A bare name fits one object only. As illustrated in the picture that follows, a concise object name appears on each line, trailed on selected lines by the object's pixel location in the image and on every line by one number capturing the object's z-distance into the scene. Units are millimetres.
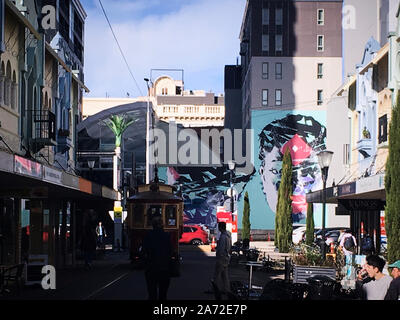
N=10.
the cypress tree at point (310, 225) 46450
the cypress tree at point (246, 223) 52094
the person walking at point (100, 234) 43781
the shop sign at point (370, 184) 27191
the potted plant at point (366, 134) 37750
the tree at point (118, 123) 72119
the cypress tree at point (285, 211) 44406
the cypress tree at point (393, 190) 23672
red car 56688
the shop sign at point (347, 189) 31531
